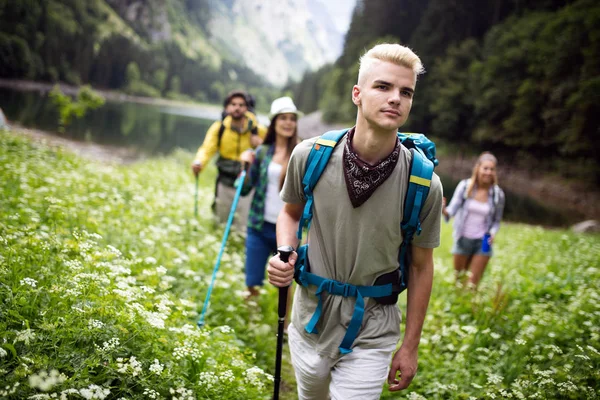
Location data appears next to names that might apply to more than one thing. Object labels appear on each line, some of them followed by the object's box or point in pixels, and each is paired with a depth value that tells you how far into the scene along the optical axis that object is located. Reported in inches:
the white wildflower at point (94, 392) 83.2
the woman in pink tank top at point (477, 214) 272.8
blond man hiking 92.3
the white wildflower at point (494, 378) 137.3
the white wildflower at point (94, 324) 101.7
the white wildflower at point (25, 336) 92.6
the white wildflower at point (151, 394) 97.0
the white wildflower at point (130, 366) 95.1
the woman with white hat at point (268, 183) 201.5
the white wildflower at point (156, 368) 98.9
